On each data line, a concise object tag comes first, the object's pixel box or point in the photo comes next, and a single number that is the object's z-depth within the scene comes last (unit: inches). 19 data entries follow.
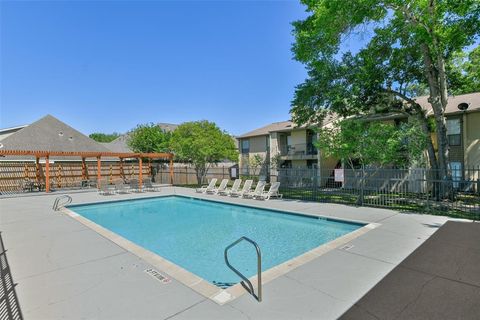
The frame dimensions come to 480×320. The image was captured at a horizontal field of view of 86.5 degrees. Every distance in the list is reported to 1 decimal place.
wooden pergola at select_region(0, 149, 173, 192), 686.3
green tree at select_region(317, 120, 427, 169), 432.8
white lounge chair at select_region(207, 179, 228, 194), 689.1
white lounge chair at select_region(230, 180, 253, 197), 615.6
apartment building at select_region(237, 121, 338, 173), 959.3
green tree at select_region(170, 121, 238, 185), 856.9
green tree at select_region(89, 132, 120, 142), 3097.9
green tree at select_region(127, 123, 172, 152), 1395.2
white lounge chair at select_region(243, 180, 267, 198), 583.5
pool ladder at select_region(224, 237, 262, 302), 148.0
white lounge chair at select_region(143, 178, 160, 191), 807.4
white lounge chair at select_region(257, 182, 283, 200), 570.4
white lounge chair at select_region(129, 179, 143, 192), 771.1
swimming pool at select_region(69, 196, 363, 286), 256.8
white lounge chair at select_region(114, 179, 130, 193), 699.9
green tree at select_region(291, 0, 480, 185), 418.0
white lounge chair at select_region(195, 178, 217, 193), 711.7
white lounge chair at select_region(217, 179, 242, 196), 652.1
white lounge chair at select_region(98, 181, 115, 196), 682.5
